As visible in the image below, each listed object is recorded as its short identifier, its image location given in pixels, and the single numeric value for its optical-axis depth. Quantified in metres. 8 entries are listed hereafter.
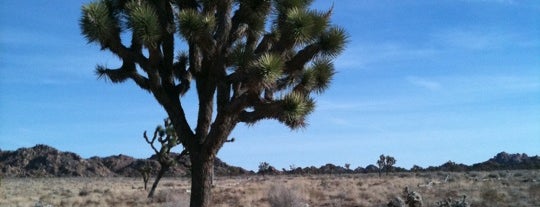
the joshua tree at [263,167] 64.02
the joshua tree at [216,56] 9.71
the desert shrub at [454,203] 14.75
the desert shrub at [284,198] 19.28
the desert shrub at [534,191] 20.64
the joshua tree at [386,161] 53.99
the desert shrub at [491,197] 19.17
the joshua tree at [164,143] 24.14
